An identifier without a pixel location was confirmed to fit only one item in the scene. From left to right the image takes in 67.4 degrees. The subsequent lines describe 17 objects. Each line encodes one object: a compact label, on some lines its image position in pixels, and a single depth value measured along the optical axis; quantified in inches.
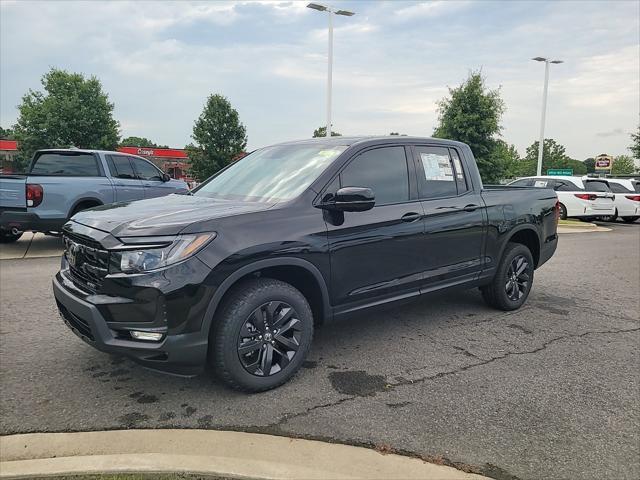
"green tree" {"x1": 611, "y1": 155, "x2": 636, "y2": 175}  3538.4
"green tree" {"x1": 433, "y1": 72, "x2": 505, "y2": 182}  853.2
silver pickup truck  315.3
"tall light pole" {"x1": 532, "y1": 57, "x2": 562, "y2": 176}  969.3
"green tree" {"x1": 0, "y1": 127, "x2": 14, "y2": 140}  3279.0
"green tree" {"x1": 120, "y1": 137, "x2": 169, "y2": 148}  4424.0
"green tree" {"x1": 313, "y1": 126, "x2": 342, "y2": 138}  1702.3
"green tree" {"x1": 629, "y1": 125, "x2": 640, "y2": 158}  1154.7
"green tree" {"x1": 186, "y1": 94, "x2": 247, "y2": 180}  1422.2
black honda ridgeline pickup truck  110.9
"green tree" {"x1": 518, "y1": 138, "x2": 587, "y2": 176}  3243.1
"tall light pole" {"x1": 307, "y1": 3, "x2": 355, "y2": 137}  650.8
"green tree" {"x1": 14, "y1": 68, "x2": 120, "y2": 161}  1245.7
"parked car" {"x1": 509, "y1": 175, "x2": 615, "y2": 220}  648.4
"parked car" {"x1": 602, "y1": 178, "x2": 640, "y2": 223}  679.1
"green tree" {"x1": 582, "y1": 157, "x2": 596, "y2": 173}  4481.1
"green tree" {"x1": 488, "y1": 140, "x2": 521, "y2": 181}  863.7
